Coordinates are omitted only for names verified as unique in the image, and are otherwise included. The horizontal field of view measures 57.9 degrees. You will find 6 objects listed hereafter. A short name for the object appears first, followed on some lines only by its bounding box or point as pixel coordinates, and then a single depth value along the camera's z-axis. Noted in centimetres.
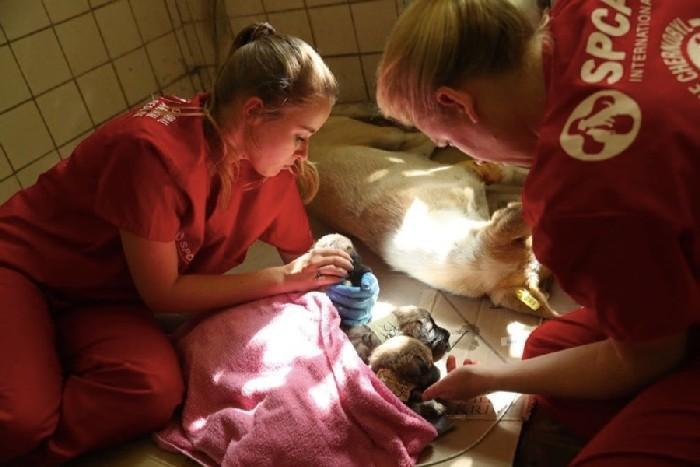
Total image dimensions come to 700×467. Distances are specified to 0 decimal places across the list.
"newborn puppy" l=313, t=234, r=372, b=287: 122
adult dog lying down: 117
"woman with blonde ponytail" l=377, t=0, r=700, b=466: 59
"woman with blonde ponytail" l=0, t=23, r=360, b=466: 99
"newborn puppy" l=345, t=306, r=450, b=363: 112
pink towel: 94
